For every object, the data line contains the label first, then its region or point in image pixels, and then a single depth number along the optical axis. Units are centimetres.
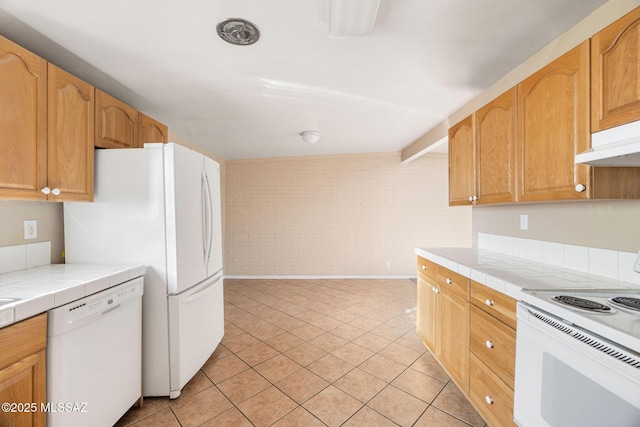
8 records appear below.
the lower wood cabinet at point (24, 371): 103
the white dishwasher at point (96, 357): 121
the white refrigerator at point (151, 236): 182
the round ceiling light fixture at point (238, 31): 144
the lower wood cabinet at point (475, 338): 137
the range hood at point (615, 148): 102
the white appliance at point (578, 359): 83
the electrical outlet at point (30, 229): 174
